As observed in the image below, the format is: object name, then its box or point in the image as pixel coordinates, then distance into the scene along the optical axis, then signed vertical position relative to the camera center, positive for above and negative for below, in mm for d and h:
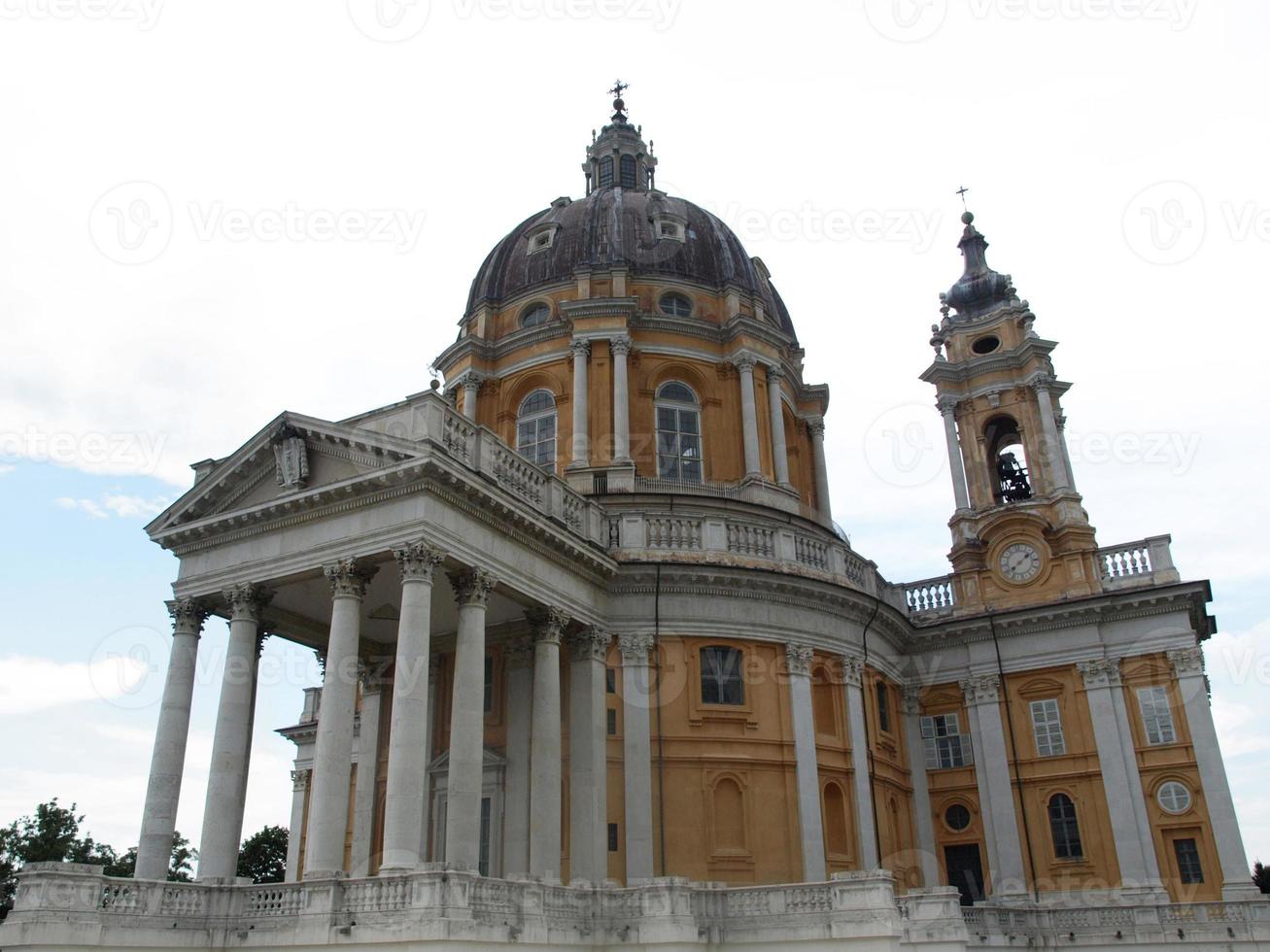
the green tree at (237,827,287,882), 56125 +3972
